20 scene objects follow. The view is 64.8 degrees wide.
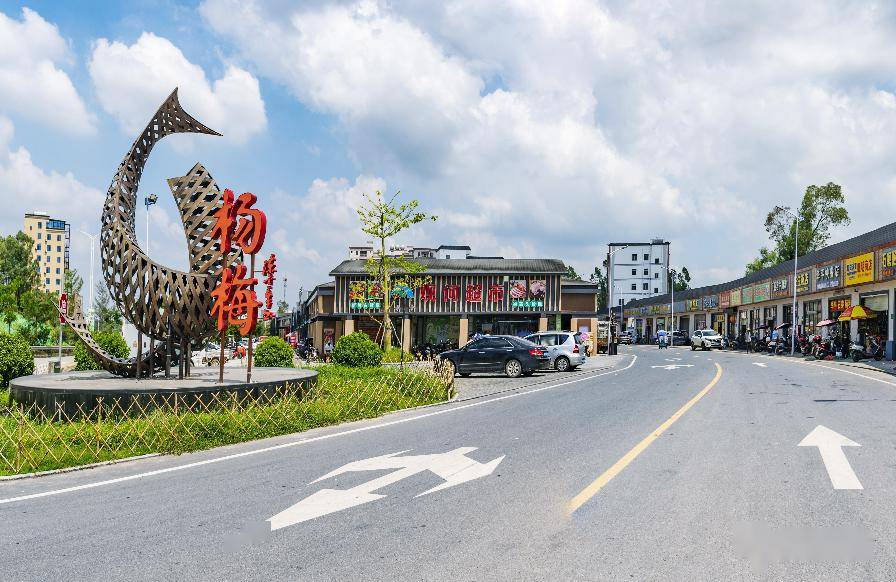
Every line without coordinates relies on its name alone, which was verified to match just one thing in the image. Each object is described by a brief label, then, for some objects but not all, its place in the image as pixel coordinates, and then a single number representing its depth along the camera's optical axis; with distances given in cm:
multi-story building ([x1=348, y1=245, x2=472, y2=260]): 9635
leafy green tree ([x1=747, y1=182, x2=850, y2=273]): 6450
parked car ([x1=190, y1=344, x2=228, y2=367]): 3547
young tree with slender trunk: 3641
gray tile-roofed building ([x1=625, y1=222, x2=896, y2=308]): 3669
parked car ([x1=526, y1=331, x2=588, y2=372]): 2969
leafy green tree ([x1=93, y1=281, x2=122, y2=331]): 6800
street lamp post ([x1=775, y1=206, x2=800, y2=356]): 4482
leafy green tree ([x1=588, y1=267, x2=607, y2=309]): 13350
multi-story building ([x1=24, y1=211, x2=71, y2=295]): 14862
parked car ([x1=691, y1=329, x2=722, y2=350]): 5766
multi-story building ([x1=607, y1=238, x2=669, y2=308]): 11838
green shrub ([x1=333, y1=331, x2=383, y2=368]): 2498
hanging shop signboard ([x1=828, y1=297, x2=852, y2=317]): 4089
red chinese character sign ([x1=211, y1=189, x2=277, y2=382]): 1398
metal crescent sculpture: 1498
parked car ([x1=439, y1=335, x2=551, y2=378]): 2642
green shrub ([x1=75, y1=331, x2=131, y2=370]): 2259
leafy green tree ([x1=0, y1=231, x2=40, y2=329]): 4922
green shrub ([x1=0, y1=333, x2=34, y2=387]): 1944
